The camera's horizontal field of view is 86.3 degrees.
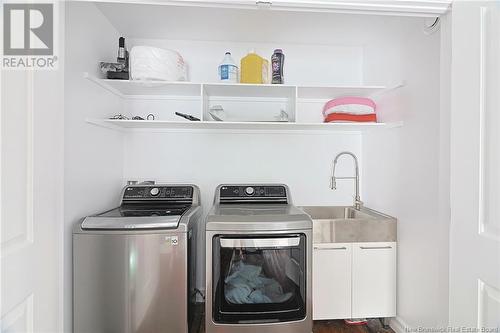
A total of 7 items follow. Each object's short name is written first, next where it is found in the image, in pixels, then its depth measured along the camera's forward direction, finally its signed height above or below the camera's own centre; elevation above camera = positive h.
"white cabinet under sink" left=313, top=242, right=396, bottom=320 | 1.88 -0.81
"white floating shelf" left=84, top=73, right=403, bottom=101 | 1.86 +0.57
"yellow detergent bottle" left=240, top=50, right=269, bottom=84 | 1.96 +0.71
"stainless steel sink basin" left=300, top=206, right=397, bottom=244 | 1.88 -0.46
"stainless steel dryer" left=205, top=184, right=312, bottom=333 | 1.49 -0.63
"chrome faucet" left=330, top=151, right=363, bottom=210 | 2.31 -0.13
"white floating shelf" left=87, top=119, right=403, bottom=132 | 1.87 +0.30
